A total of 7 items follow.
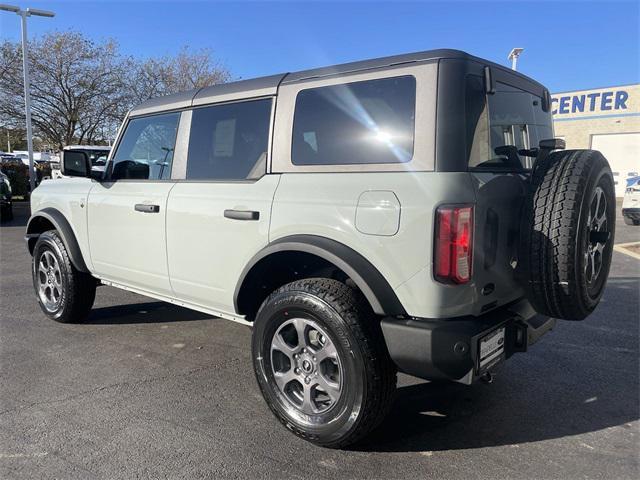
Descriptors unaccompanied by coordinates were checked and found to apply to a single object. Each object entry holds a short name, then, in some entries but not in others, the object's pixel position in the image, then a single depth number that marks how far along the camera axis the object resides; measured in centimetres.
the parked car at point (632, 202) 1174
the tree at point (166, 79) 2319
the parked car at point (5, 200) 1237
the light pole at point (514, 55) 1836
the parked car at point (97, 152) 1397
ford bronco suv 241
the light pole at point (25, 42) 1562
